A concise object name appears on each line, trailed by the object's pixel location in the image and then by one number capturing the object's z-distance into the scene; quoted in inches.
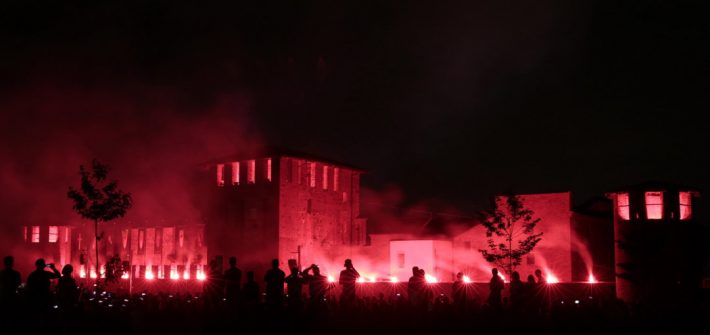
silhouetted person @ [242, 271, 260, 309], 646.5
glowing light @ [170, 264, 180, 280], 2067.1
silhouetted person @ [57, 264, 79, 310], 704.8
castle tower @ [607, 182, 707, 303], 1302.9
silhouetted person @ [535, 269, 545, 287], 876.9
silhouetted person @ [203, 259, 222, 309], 764.0
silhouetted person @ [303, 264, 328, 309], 697.3
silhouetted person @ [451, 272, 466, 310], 749.9
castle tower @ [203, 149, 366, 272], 1849.2
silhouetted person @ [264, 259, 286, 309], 645.9
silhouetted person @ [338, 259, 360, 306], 725.3
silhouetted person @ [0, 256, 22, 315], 594.7
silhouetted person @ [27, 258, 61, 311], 597.9
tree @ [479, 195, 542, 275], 1492.4
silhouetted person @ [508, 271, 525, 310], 767.1
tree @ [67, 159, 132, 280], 1174.8
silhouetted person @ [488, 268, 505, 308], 783.0
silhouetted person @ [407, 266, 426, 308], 790.5
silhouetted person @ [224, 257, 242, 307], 681.1
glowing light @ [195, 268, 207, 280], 1980.8
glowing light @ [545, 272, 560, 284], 1550.2
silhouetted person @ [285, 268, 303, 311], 660.1
